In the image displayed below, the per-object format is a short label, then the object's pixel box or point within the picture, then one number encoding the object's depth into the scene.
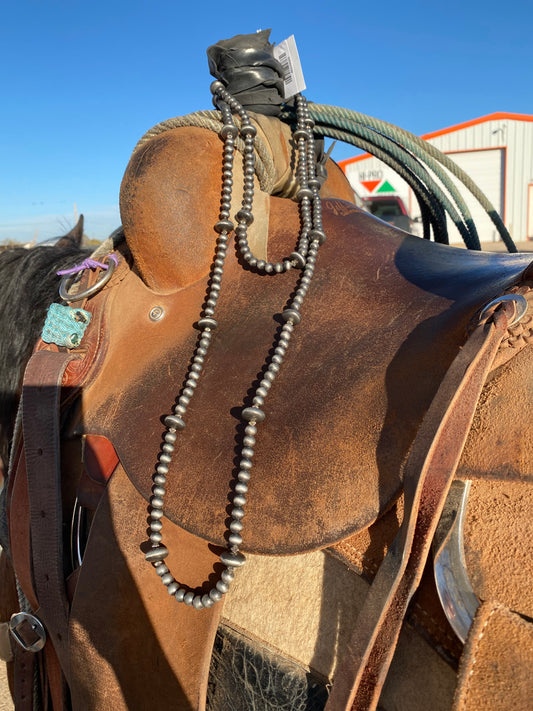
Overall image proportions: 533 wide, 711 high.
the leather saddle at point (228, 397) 0.58
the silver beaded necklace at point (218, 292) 0.64
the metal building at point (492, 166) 14.83
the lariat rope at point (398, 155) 0.99
